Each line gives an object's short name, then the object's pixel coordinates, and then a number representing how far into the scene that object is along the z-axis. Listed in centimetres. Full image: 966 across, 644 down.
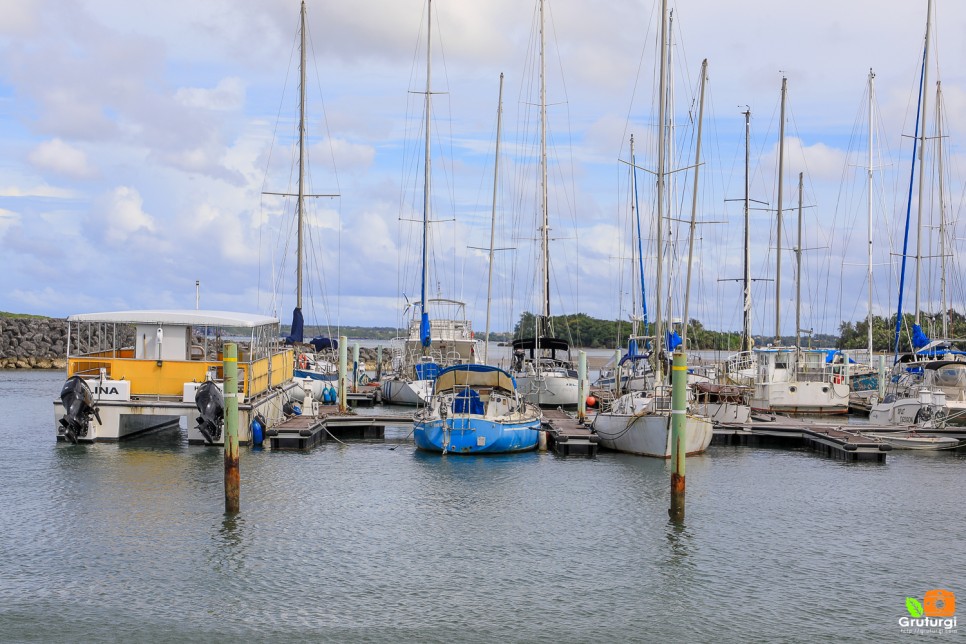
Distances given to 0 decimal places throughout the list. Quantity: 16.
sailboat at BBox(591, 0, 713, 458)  3225
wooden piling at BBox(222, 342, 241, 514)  2267
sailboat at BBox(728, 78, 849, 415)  4641
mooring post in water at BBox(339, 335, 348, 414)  4381
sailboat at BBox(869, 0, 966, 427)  3850
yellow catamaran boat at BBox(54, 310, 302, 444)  3216
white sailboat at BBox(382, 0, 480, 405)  5103
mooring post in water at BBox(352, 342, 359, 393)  5869
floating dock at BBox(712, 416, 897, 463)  3559
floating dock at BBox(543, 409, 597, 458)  3359
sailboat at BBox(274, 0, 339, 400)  4719
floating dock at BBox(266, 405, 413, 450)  3591
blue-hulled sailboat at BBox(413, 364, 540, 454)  3262
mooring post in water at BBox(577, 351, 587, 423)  3946
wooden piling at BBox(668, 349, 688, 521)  2294
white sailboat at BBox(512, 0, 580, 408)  5019
